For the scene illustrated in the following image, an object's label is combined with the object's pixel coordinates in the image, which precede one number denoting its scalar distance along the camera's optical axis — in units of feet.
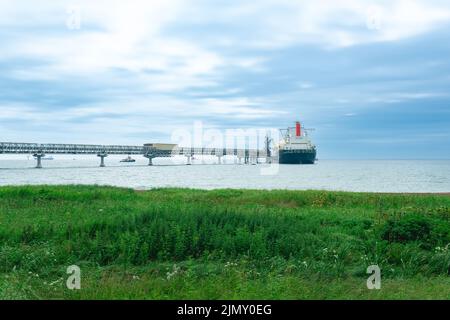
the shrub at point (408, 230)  41.11
